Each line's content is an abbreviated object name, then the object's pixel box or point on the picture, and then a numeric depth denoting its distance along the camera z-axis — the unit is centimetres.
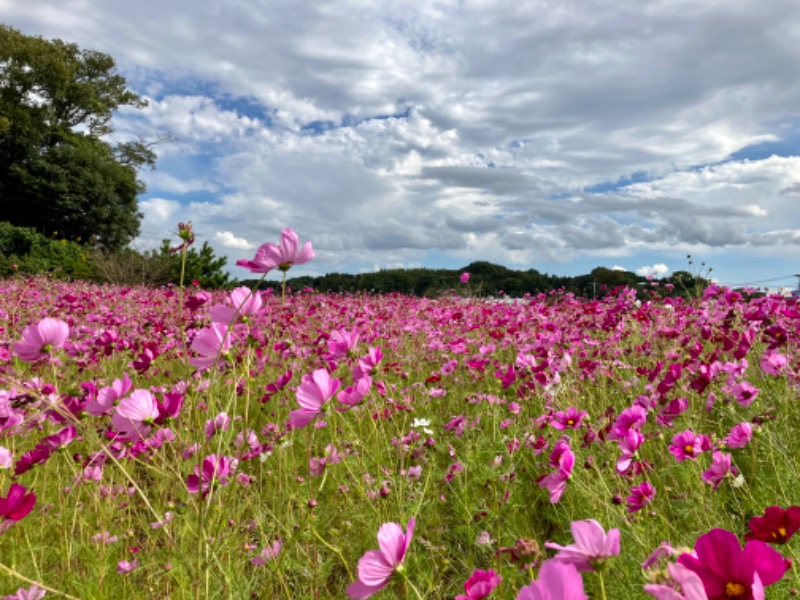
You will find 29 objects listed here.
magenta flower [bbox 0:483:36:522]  113
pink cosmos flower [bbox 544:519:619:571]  71
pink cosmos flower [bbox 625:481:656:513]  138
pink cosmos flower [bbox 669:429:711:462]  161
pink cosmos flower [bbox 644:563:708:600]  51
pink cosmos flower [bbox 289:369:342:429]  127
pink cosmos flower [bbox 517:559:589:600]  55
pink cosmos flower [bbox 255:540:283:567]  167
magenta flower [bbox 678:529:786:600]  60
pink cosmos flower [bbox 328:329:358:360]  157
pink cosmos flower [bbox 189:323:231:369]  126
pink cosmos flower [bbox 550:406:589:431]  182
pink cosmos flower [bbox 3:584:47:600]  123
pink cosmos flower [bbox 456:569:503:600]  81
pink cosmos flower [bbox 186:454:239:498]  143
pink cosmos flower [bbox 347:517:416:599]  78
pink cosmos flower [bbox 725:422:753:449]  165
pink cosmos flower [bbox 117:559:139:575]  169
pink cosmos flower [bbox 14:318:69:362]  135
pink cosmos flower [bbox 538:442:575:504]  118
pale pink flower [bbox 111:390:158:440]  122
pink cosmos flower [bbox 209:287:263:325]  126
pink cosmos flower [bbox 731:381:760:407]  197
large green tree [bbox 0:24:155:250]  2167
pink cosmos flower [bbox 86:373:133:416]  143
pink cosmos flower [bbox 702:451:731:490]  142
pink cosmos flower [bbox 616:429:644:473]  140
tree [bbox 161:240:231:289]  1566
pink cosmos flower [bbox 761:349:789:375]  227
